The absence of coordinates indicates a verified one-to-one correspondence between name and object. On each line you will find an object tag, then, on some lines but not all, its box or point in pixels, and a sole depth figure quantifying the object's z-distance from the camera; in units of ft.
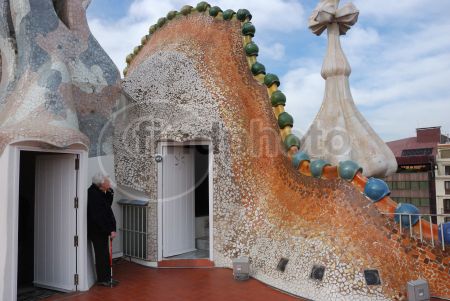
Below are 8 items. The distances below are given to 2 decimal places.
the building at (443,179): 113.29
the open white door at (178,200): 20.92
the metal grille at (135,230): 20.97
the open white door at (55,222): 16.57
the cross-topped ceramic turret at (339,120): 21.53
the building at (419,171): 116.26
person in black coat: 16.87
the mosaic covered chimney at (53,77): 15.71
